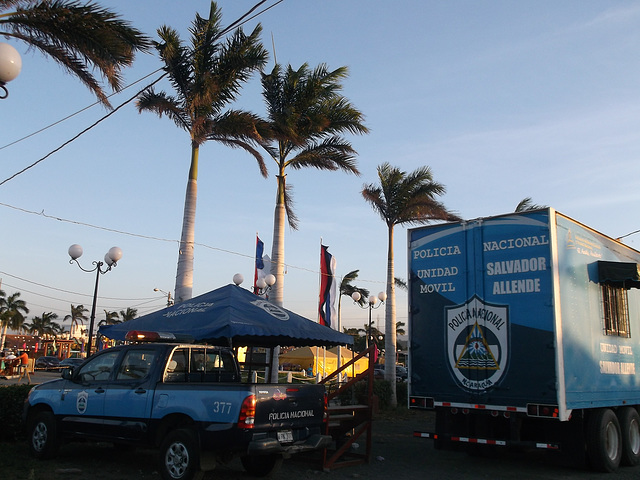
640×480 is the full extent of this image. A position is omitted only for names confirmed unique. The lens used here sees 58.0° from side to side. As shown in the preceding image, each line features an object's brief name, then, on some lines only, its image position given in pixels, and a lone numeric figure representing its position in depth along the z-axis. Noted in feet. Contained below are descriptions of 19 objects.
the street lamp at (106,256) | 52.70
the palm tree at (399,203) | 70.79
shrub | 32.22
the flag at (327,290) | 69.72
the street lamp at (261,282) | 57.84
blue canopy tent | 31.96
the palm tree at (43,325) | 384.27
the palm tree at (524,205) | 79.10
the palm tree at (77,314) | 404.16
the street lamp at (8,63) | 23.76
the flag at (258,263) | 70.95
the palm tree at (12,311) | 275.94
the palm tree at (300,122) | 57.06
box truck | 27.89
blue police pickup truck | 22.80
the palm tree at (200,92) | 51.37
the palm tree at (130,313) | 362.74
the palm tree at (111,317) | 375.04
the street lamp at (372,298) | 75.51
